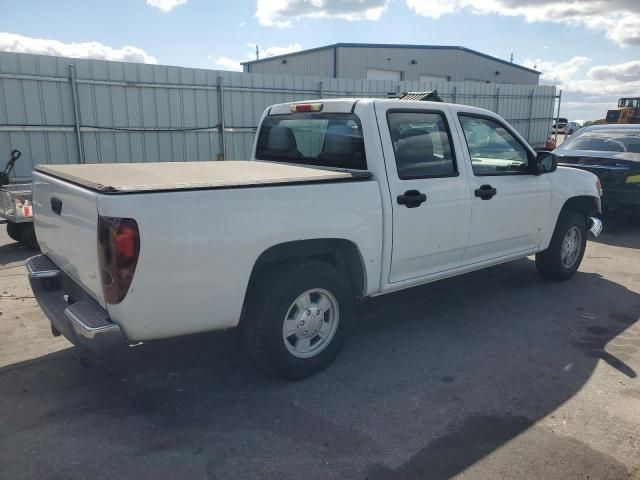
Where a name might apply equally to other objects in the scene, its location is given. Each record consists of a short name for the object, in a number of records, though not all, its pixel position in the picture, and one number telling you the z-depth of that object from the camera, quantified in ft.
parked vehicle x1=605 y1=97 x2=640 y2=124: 99.14
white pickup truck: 9.16
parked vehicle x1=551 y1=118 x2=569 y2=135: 70.56
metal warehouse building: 95.91
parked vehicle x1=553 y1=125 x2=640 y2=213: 27.71
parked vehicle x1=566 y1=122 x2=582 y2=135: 173.88
